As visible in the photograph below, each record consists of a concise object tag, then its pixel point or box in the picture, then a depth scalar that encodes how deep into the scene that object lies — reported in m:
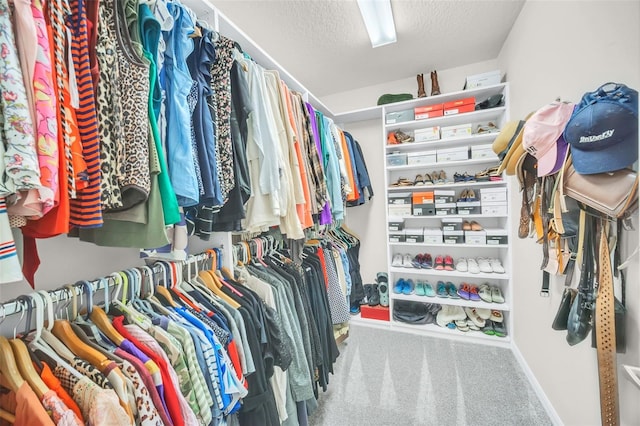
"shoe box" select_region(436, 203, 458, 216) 2.35
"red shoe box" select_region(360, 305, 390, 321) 2.57
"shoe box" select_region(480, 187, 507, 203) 2.16
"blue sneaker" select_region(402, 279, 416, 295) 2.55
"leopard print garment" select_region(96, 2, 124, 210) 0.57
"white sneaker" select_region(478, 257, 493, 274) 2.27
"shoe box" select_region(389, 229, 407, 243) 2.50
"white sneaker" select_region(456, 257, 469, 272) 2.36
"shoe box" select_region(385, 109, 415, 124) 2.47
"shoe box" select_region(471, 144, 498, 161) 2.20
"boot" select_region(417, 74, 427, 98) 2.48
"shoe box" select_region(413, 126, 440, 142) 2.37
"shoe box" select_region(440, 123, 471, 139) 2.26
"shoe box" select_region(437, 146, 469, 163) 2.29
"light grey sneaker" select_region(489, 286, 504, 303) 2.25
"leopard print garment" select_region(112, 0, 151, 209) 0.59
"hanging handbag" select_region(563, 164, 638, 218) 0.75
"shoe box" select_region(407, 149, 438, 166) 2.39
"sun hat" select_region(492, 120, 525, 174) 1.22
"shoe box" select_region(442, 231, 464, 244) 2.31
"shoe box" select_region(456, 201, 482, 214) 2.27
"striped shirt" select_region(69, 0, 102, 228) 0.55
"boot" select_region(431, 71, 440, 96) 2.41
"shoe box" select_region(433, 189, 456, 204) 2.36
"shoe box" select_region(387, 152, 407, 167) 2.49
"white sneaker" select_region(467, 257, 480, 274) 2.29
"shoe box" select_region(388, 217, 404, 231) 2.51
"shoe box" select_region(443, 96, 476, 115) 2.22
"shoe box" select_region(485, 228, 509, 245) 2.16
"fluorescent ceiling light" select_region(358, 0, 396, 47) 1.65
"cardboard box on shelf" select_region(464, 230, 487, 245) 2.23
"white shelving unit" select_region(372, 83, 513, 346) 2.20
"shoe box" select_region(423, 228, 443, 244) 2.39
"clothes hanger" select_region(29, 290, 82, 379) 0.59
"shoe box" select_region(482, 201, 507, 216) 2.16
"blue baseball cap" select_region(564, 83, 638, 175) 0.74
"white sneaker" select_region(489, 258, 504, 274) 2.24
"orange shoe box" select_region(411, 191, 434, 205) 2.41
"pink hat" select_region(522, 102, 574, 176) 0.97
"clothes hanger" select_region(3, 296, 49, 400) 0.53
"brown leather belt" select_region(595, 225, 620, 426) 0.82
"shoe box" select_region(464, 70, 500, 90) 2.16
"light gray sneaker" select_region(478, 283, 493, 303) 2.29
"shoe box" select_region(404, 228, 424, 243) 2.44
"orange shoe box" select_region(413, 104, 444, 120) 2.32
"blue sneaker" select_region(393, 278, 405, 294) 2.57
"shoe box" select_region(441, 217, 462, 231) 2.33
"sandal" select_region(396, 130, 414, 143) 2.52
